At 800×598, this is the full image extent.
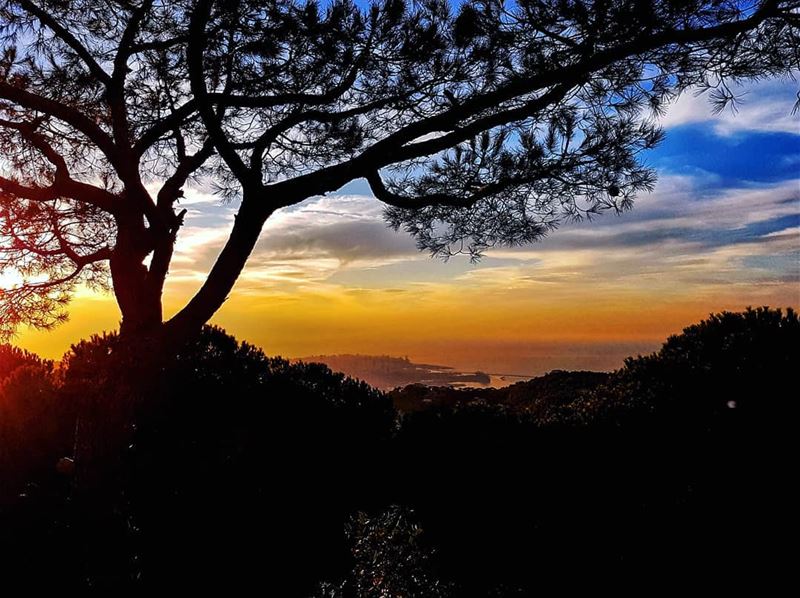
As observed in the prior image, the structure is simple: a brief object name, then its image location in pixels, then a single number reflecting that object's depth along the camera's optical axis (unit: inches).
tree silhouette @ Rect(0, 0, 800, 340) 238.4
